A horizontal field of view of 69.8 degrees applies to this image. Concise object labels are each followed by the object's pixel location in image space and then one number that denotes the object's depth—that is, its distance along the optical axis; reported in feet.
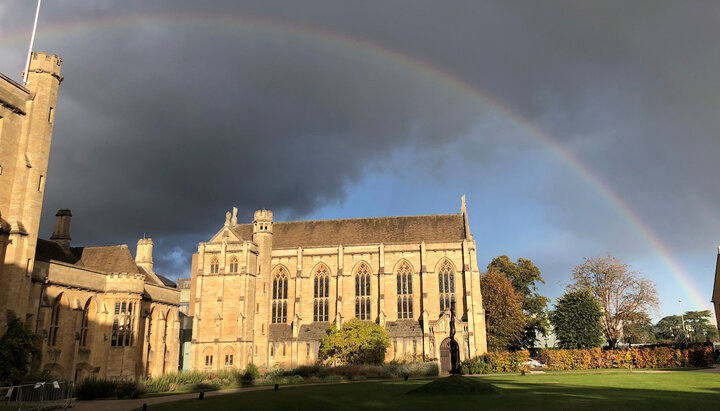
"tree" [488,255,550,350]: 212.02
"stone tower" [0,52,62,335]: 107.45
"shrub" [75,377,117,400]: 93.09
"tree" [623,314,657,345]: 189.67
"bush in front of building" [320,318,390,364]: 161.48
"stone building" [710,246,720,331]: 210.59
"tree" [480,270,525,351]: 191.42
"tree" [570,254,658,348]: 187.73
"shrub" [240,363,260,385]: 128.08
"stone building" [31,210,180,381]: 126.93
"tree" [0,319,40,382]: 95.14
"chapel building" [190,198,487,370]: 175.01
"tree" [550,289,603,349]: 176.65
